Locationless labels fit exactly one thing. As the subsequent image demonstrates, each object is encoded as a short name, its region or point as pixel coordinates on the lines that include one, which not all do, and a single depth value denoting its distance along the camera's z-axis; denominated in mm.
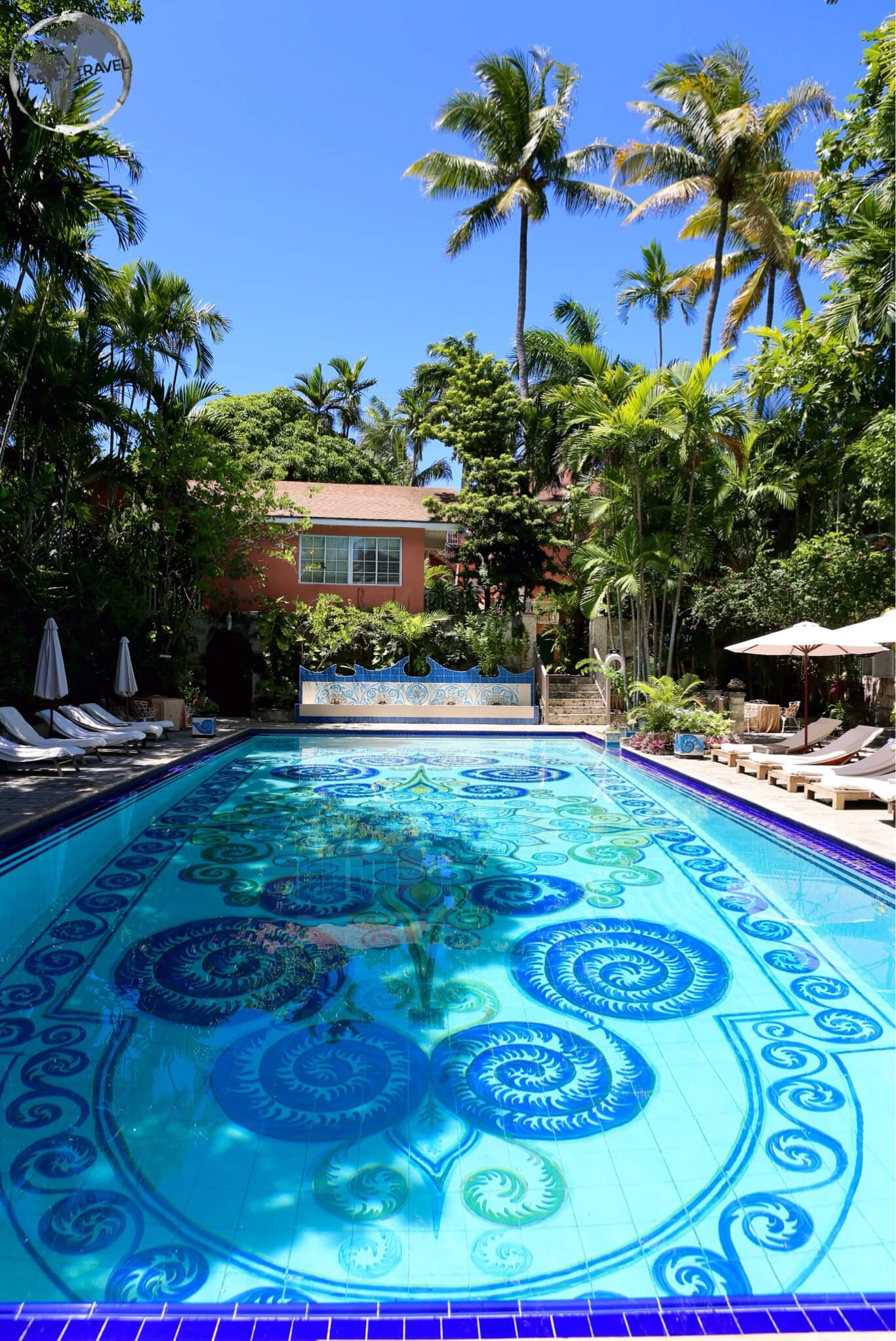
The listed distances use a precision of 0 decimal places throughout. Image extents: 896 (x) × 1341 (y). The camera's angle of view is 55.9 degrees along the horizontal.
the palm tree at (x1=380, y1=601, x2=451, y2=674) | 21438
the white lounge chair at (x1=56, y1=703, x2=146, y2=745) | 13469
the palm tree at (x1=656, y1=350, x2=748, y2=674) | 16234
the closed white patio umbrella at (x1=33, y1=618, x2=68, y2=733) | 12375
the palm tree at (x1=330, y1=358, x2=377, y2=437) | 42656
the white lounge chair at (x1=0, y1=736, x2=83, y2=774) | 10578
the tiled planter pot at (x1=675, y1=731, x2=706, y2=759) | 14266
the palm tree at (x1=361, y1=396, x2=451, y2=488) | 41719
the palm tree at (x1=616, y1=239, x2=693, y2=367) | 27016
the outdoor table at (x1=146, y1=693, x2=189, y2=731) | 16891
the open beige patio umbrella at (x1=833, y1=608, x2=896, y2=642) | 9250
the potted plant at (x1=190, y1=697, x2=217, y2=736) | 15789
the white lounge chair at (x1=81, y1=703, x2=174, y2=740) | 14312
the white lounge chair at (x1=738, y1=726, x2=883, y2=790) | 11117
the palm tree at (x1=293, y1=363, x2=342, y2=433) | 41844
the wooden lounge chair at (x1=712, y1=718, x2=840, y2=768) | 12525
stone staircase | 20516
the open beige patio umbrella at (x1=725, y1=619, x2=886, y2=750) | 11602
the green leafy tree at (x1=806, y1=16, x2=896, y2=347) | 9908
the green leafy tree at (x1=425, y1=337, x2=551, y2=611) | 22859
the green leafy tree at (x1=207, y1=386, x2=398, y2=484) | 32156
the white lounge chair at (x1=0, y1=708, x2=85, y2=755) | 11453
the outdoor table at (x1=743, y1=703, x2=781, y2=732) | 17766
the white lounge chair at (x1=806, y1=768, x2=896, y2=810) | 8883
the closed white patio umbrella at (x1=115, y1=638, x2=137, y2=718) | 15266
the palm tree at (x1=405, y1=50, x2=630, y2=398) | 25484
